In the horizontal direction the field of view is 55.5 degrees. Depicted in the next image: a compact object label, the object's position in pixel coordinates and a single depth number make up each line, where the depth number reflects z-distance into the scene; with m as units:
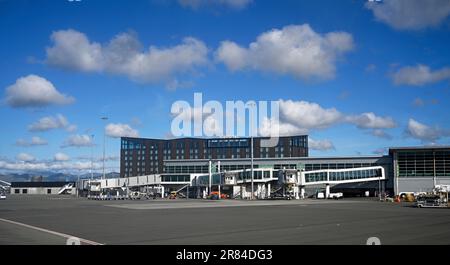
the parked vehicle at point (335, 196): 115.88
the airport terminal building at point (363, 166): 117.00
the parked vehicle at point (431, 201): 64.64
